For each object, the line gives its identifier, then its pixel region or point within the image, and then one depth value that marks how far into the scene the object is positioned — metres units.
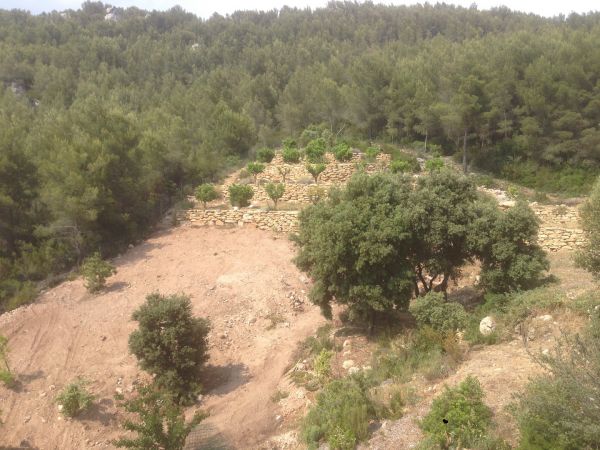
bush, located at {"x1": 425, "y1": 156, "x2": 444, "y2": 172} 23.70
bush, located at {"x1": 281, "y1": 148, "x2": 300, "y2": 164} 26.84
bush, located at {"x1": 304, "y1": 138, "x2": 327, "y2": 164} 26.39
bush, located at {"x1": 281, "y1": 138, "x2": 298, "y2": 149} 29.95
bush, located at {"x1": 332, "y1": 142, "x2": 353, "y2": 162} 26.27
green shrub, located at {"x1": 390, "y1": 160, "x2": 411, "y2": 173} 23.27
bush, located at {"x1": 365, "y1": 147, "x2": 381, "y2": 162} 27.12
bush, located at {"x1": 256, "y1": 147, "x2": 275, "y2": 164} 27.44
